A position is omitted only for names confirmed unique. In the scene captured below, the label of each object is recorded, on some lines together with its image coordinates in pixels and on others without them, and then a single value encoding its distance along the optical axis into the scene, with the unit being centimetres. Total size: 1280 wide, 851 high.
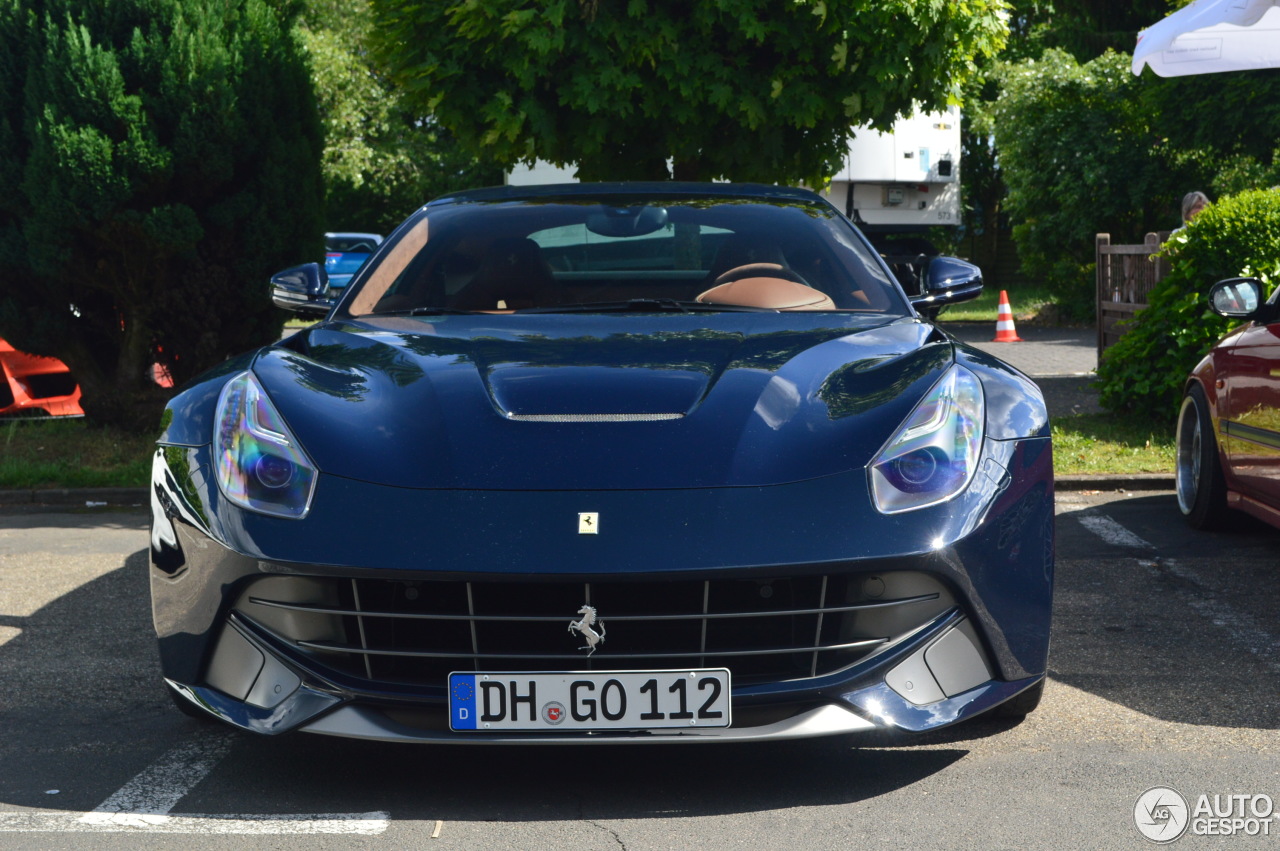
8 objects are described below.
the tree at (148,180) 841
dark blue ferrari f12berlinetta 294
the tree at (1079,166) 1925
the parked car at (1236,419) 535
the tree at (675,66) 873
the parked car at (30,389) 1057
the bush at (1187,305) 832
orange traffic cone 1702
